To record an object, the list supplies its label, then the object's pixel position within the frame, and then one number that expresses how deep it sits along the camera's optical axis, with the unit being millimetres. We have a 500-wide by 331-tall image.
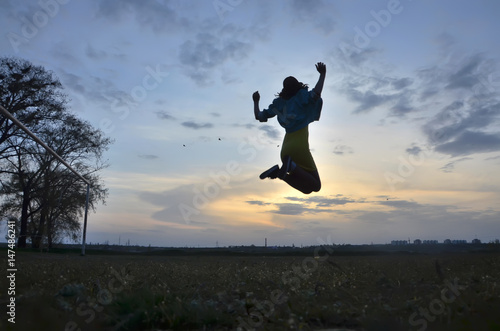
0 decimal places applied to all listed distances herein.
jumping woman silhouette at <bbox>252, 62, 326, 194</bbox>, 6711
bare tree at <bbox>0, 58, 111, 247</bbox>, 26234
